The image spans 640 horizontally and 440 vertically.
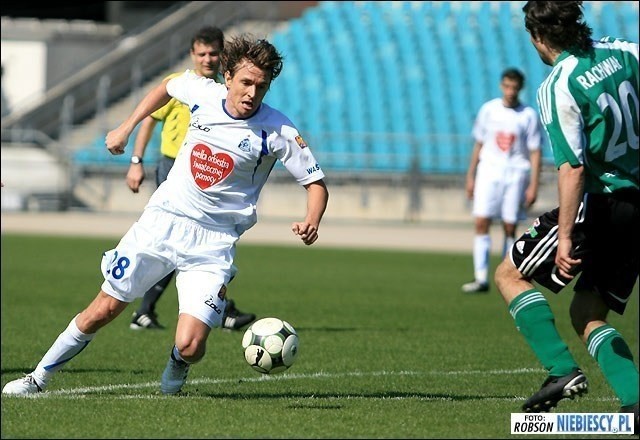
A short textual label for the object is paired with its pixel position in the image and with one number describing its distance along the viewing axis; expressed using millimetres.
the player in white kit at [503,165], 29125
